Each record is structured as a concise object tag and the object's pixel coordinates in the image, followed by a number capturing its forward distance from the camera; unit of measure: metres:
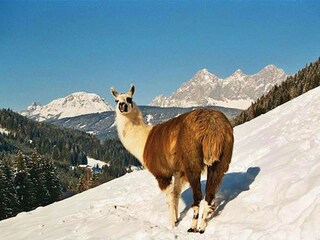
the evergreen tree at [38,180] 60.62
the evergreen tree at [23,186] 58.31
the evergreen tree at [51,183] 64.79
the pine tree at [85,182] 83.06
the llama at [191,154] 9.23
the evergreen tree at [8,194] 52.09
